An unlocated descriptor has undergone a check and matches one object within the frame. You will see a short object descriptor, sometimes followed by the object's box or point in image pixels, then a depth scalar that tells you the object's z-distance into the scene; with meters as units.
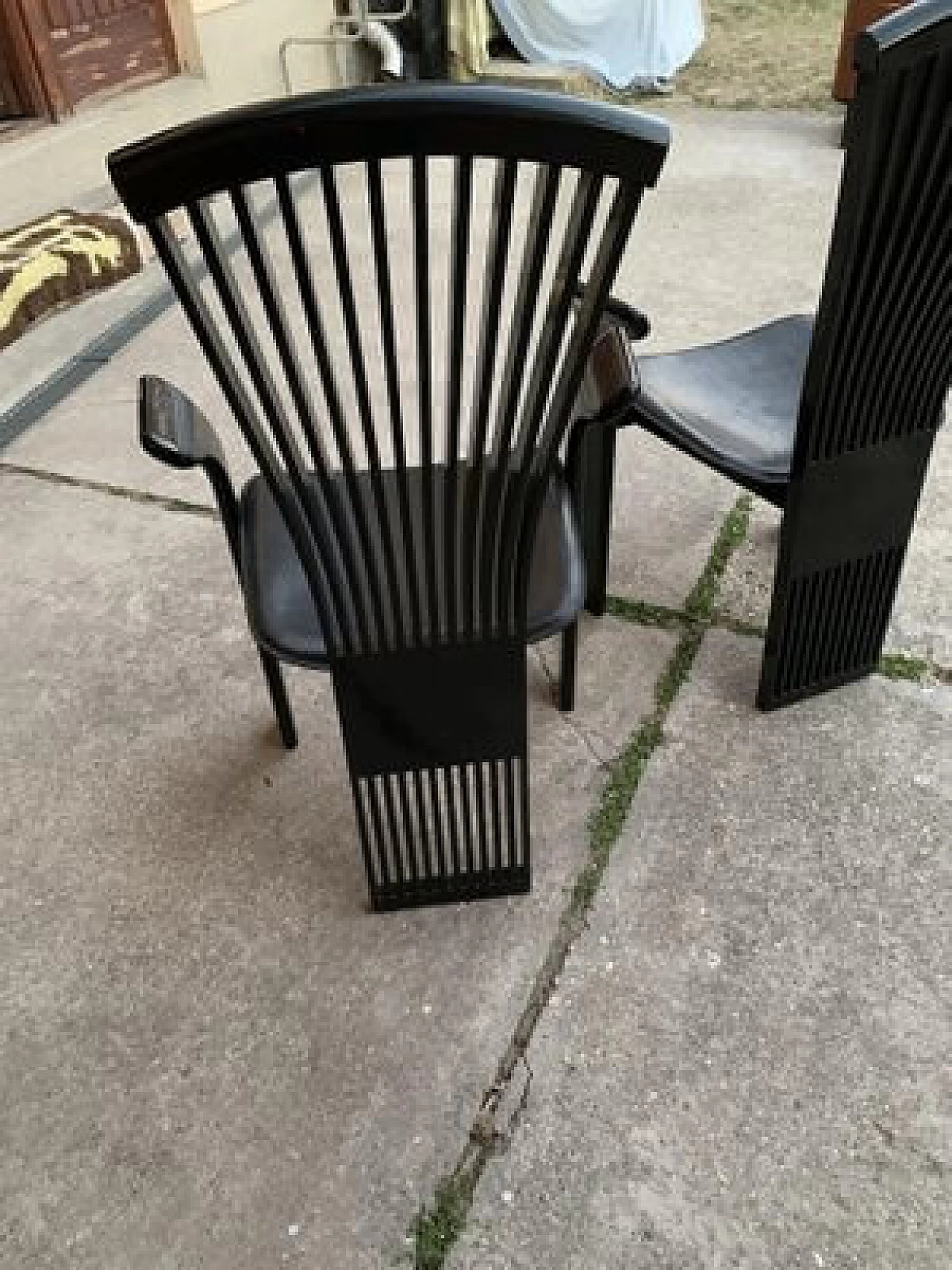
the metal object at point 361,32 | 4.43
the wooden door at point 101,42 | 3.47
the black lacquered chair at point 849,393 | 1.16
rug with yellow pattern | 3.02
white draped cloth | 5.02
